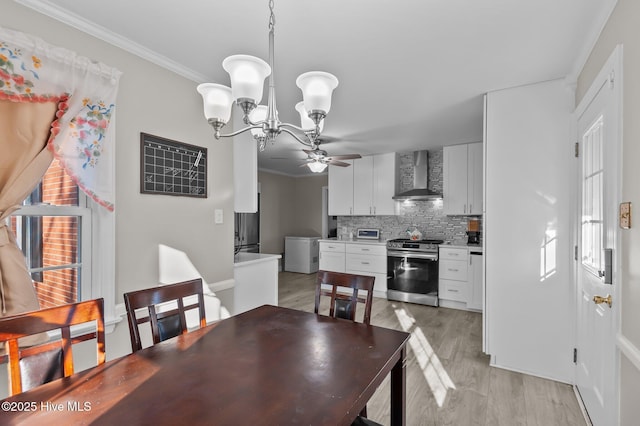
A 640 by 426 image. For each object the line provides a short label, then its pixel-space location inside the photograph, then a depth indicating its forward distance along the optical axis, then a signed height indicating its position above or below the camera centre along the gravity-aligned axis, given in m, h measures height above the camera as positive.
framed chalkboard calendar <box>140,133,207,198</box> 2.18 +0.34
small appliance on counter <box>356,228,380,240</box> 5.79 -0.37
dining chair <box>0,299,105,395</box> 1.08 -0.50
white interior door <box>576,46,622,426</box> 1.59 -0.19
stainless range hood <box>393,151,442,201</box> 5.12 +0.61
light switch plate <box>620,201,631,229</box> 1.40 +0.00
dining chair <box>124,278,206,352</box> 1.48 -0.50
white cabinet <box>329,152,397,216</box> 5.40 +0.49
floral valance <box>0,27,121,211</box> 1.53 +0.62
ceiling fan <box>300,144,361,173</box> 3.56 +0.65
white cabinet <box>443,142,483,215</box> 4.60 +0.53
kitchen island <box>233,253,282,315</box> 2.87 -0.66
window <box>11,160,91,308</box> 1.73 -0.15
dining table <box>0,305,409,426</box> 0.88 -0.57
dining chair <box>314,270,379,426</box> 1.81 -0.48
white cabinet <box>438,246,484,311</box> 4.36 -0.91
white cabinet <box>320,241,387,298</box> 5.18 -0.79
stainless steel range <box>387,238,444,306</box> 4.65 -0.87
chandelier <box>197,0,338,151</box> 1.29 +0.54
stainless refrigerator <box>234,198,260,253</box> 6.35 -0.41
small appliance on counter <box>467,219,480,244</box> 4.77 -0.27
